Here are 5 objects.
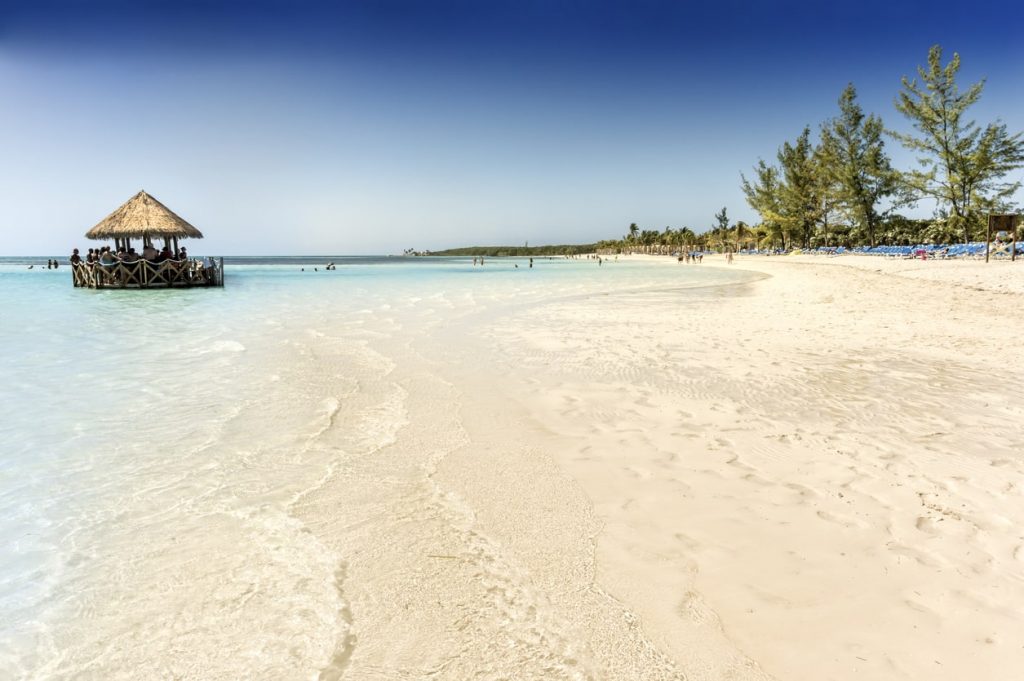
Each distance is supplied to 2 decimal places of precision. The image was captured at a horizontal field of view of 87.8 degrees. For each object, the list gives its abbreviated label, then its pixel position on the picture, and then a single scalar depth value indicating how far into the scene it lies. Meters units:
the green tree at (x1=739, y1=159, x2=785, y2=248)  60.75
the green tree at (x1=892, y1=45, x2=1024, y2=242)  35.12
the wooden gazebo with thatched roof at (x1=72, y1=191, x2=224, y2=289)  29.08
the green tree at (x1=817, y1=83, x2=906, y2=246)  46.06
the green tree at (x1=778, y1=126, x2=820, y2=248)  55.97
